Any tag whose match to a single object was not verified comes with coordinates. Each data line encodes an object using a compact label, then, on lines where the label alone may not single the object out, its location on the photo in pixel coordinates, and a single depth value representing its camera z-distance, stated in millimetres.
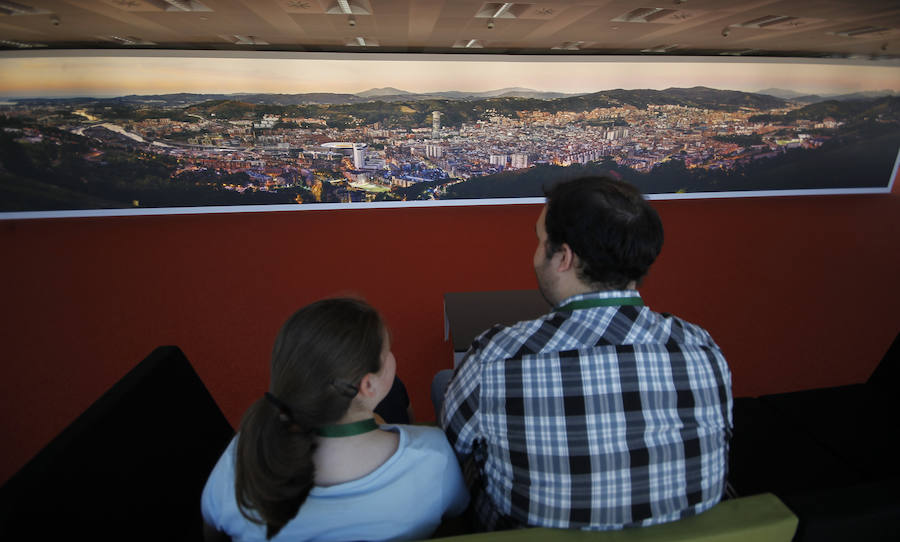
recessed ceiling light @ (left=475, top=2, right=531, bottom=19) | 3109
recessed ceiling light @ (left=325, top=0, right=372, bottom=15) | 3045
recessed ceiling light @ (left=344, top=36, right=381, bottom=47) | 3982
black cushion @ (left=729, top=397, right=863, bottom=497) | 1393
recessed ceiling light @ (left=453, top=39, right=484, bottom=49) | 4132
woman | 810
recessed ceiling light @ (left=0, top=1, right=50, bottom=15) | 2930
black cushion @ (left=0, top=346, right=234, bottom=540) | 789
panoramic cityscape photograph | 4168
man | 871
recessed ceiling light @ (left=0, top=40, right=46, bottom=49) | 3775
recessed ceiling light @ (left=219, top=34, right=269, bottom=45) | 3824
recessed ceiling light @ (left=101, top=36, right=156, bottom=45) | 3789
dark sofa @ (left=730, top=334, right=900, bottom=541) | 1413
